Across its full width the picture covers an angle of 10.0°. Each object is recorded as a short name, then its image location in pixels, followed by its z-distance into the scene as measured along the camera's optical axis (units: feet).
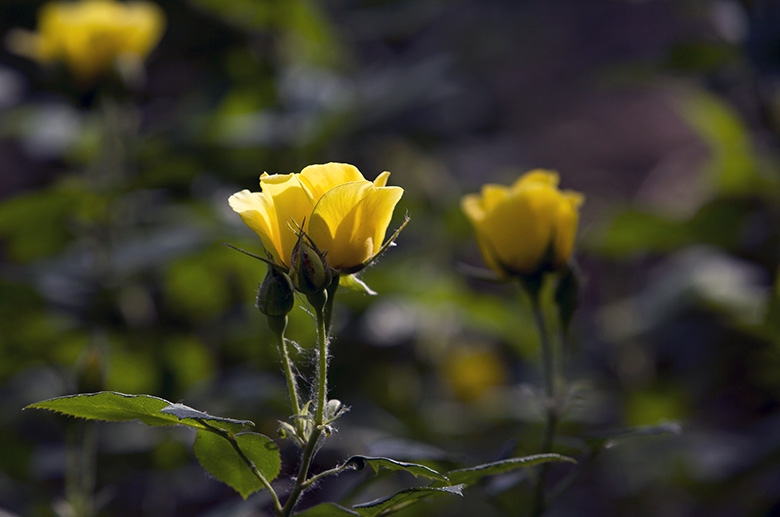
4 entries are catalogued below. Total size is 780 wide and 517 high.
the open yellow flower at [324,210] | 4.93
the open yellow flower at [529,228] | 5.19
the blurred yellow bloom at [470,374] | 10.58
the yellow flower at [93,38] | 6.73
